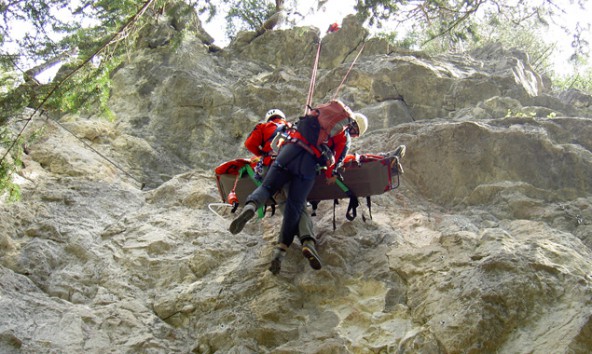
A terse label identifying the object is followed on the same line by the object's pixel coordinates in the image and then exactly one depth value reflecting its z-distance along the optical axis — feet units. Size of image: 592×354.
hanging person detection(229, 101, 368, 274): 17.30
